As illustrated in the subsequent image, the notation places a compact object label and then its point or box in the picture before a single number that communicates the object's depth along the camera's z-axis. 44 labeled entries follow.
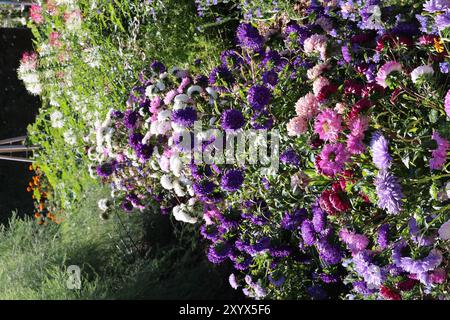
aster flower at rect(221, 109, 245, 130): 2.39
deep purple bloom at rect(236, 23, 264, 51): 2.69
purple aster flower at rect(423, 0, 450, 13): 1.95
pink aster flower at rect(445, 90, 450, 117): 1.74
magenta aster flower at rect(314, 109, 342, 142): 2.03
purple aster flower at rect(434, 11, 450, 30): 1.85
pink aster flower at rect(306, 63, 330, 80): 2.44
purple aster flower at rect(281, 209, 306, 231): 2.52
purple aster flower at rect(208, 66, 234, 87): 2.71
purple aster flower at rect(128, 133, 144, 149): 2.98
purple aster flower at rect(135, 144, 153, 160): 2.95
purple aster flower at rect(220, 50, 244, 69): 2.83
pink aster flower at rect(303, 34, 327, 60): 2.50
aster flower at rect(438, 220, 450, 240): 1.79
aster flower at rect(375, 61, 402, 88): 2.01
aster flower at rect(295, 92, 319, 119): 2.21
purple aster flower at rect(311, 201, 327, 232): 2.23
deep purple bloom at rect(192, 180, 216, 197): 2.64
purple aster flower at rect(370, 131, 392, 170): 1.86
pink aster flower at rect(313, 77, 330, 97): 2.23
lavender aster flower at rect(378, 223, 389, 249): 2.09
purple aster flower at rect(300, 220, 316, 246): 2.29
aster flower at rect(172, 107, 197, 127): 2.61
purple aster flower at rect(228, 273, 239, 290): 2.89
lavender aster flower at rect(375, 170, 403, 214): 1.85
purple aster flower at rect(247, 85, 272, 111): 2.38
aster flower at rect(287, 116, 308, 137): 2.21
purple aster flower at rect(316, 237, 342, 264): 2.24
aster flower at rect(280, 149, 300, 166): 2.38
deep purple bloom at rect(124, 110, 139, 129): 3.09
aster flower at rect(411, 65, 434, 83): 1.95
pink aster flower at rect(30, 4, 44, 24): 5.43
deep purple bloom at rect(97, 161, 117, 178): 3.40
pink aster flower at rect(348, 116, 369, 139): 1.96
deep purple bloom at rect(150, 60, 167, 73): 3.21
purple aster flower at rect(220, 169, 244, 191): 2.44
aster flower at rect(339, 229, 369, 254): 2.16
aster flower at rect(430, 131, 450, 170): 1.80
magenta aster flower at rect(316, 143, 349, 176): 2.01
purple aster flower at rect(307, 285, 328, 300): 2.81
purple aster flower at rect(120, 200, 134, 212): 3.54
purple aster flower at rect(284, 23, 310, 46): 2.66
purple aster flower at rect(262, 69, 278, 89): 2.49
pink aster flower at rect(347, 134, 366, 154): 1.96
